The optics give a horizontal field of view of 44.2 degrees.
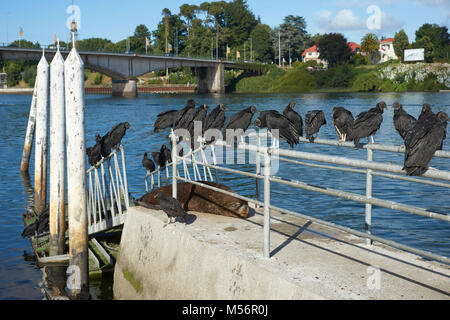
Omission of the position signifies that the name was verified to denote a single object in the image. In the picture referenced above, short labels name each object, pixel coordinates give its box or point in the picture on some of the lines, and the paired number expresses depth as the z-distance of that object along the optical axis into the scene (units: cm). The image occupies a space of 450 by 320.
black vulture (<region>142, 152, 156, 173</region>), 1475
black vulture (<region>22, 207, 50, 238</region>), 1214
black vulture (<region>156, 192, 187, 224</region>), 712
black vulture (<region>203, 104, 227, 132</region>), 1011
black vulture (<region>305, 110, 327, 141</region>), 1035
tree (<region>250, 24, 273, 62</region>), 13388
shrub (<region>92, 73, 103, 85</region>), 14212
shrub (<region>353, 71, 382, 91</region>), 9131
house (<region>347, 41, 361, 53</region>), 15369
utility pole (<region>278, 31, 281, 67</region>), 12825
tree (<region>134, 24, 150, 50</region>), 15875
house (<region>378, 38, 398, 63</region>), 13368
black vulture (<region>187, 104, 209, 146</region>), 1045
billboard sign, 10531
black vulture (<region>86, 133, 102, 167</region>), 1234
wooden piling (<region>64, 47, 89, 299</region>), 883
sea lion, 770
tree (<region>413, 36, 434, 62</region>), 10862
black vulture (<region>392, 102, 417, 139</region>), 869
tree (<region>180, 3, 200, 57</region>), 14575
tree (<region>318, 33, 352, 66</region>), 10648
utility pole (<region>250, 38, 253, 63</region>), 12588
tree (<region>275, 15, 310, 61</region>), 13538
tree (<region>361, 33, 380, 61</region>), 11919
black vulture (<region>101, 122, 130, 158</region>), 1182
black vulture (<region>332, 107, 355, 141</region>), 911
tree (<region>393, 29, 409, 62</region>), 11600
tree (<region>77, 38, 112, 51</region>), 18625
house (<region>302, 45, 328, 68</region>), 14025
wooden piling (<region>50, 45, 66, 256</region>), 1096
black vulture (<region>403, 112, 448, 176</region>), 446
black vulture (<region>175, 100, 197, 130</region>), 1065
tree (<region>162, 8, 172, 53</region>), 14112
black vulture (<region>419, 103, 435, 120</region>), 873
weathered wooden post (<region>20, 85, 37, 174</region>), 1936
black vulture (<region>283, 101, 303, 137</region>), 1062
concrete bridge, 7119
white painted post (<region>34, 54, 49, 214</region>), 1503
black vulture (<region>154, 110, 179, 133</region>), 1203
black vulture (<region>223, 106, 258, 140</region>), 988
